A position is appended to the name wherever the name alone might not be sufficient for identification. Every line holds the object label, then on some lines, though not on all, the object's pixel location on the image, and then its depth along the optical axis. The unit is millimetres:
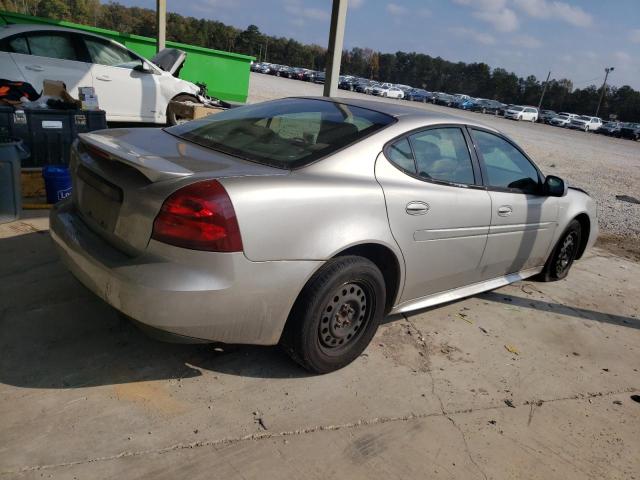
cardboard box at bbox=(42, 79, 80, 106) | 5918
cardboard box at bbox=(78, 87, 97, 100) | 5817
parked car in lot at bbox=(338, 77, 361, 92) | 53800
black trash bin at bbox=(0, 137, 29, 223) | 4465
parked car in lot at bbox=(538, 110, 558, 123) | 52388
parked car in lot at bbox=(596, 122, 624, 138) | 48278
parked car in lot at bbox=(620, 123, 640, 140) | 46062
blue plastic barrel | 5051
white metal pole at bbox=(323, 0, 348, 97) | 6543
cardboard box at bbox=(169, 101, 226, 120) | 8227
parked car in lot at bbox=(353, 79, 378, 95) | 51969
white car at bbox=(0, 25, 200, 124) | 7281
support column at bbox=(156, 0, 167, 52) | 11391
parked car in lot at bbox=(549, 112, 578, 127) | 50103
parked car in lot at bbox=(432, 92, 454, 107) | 55875
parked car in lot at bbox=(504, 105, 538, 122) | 48844
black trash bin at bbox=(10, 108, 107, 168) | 5270
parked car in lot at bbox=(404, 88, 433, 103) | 56875
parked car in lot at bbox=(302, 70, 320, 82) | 60719
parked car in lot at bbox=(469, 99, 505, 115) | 54578
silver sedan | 2346
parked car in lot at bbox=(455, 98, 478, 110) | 55344
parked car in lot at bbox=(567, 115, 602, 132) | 49219
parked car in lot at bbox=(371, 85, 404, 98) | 51188
